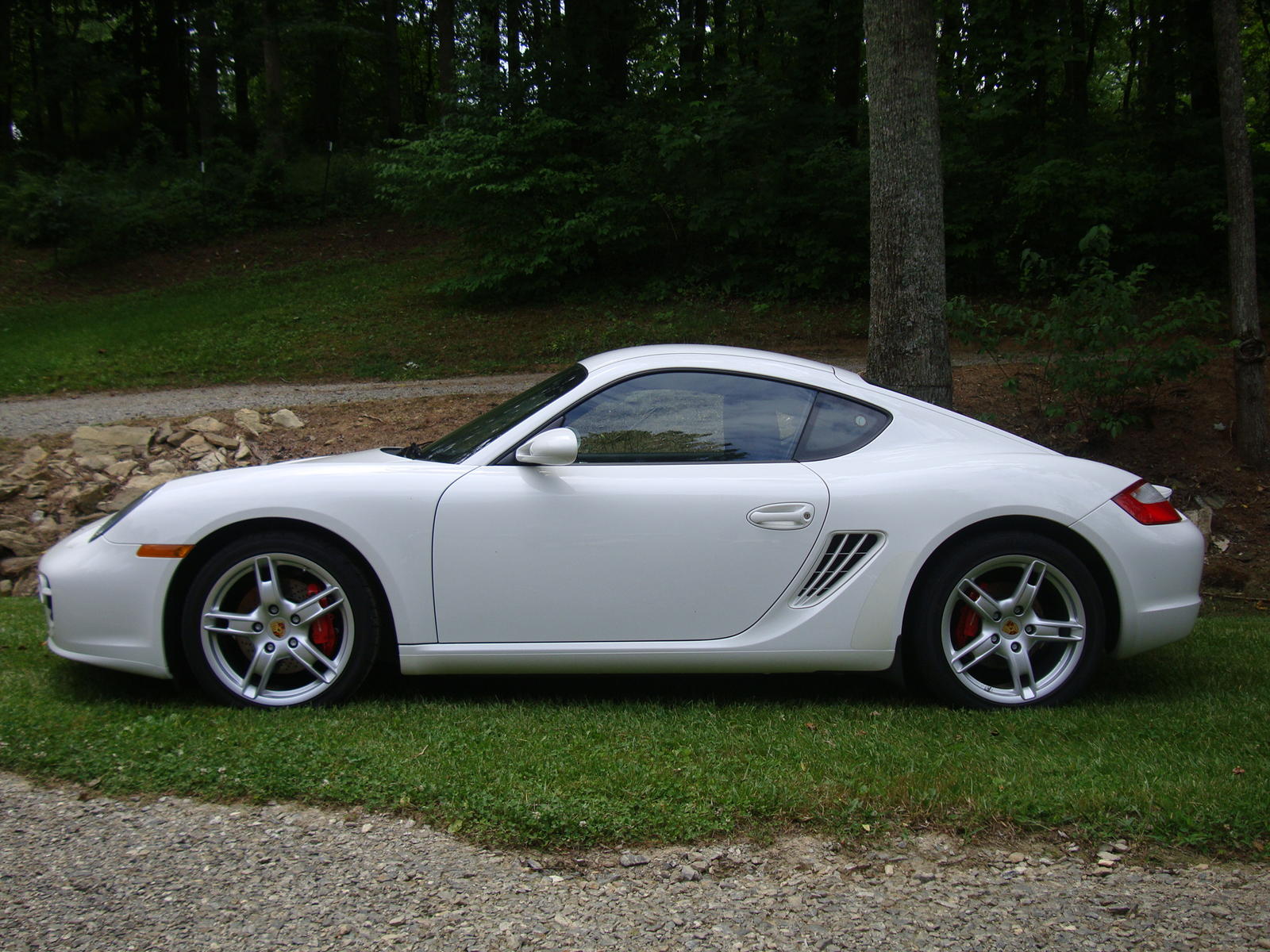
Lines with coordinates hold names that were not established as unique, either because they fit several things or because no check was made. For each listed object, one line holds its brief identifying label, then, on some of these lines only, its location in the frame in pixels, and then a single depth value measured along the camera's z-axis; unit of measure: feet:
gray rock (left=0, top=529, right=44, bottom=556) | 24.99
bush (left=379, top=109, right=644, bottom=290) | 52.21
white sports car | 12.75
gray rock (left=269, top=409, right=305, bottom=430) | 32.17
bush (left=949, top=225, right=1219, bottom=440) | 26.86
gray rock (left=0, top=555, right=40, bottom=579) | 24.41
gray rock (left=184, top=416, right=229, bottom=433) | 30.71
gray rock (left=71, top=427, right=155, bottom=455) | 29.68
